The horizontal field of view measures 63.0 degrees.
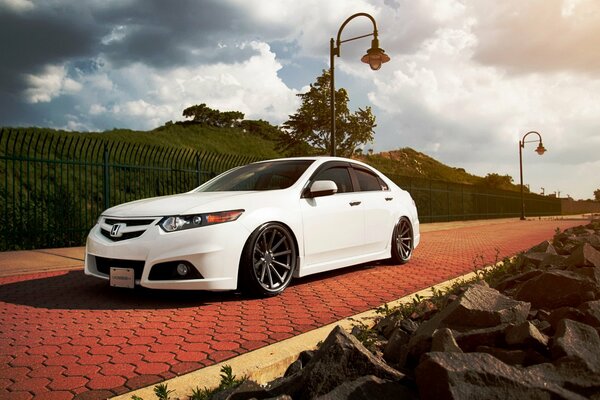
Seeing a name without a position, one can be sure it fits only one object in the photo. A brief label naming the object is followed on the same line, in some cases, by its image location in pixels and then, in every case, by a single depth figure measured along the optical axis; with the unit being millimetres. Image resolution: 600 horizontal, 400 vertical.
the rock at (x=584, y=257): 4996
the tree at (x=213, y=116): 63344
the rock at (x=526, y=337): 2639
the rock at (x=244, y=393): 2387
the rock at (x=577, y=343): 2340
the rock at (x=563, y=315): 3055
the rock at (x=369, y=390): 2197
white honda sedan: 4719
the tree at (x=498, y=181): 58125
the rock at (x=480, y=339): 2793
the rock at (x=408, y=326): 3557
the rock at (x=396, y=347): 3082
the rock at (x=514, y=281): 4848
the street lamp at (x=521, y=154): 36469
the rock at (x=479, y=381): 2082
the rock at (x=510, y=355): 2547
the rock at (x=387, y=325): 3668
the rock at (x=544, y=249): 6511
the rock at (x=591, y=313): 2975
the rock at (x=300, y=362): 2963
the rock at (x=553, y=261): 5495
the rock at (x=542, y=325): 3110
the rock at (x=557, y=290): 3711
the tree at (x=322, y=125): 24406
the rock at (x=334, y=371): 2412
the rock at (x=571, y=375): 2186
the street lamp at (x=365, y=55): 13633
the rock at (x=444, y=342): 2549
